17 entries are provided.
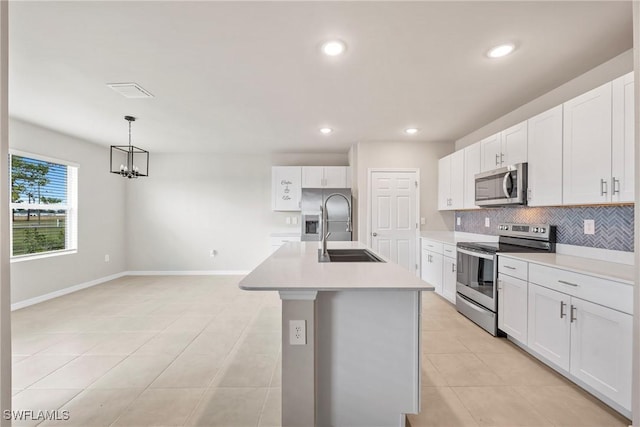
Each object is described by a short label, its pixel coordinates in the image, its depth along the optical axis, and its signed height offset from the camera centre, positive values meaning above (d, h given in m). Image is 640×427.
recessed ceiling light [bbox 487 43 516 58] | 2.11 +1.25
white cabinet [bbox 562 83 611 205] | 2.03 +0.52
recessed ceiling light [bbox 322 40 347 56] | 2.07 +1.24
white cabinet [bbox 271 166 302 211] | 5.41 +0.49
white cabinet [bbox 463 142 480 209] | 3.72 +0.58
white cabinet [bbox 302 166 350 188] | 5.37 +0.71
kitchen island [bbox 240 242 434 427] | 1.59 -0.78
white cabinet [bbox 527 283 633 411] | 1.69 -0.84
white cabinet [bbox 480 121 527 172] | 2.88 +0.74
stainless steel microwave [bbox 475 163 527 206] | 2.83 +0.31
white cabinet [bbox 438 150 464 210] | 4.13 +0.52
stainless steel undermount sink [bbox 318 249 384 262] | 2.46 -0.37
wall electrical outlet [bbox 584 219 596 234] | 2.41 -0.09
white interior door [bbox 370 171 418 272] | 4.82 -0.11
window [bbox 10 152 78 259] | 3.80 +0.10
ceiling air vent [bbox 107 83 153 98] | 2.72 +1.21
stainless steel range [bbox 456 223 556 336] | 2.86 -0.53
